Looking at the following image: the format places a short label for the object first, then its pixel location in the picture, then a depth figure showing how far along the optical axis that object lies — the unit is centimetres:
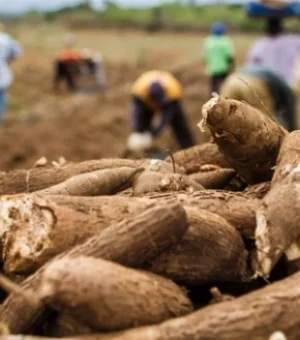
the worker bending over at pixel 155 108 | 1652
